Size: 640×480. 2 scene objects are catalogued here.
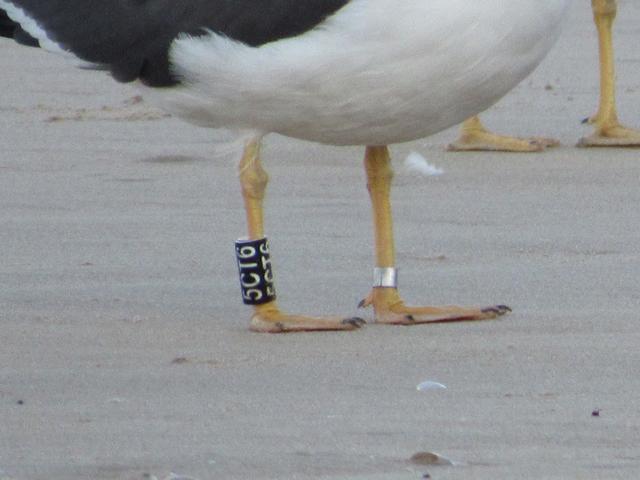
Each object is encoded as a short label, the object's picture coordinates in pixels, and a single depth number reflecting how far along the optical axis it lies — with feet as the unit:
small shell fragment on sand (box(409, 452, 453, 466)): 27.61
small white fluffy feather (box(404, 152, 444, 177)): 60.13
